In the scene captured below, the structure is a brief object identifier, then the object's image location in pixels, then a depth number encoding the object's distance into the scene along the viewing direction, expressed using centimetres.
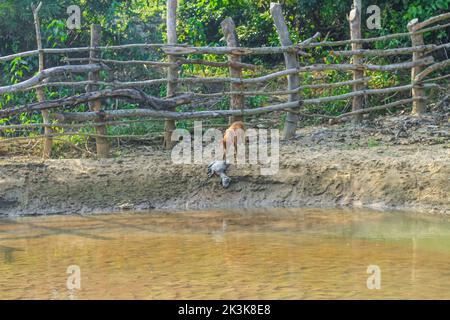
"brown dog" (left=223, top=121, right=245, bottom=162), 1727
